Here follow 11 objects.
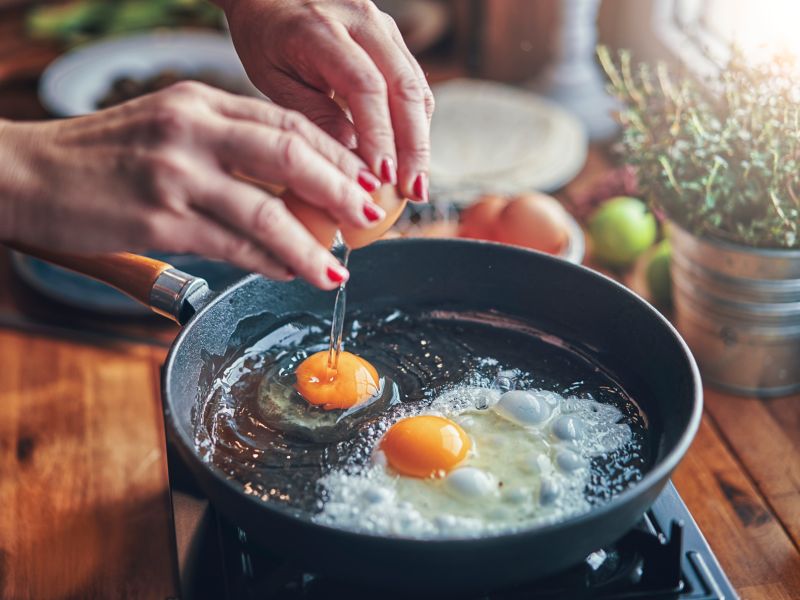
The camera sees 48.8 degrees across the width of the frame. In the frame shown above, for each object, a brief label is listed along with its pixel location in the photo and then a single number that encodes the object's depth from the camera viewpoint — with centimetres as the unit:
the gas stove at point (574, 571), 90
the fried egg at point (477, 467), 90
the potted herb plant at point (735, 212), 127
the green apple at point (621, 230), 164
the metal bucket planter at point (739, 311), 129
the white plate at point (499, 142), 188
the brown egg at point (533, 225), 156
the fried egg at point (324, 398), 106
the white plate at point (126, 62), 199
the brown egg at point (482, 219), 163
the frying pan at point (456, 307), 77
